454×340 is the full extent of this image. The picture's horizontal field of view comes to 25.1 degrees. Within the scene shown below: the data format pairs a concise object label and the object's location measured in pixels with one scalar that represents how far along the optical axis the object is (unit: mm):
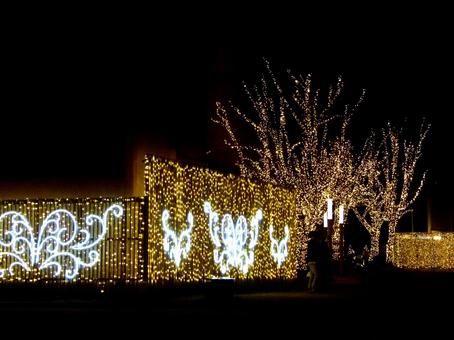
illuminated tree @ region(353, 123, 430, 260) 55844
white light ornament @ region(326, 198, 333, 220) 36375
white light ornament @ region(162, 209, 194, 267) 23969
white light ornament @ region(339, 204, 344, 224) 37531
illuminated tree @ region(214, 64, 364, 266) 40719
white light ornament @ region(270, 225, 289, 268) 32287
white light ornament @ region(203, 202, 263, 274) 26969
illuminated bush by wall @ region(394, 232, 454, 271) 62531
